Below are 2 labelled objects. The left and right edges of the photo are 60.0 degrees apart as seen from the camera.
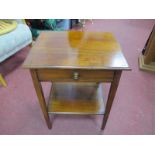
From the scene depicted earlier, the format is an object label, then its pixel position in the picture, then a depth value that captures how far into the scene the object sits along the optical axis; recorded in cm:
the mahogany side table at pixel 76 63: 63
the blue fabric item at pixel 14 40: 121
